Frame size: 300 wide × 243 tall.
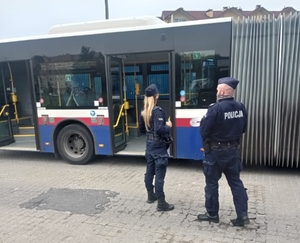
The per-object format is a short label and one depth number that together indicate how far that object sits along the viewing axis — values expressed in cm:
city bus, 518
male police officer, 323
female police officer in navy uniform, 375
